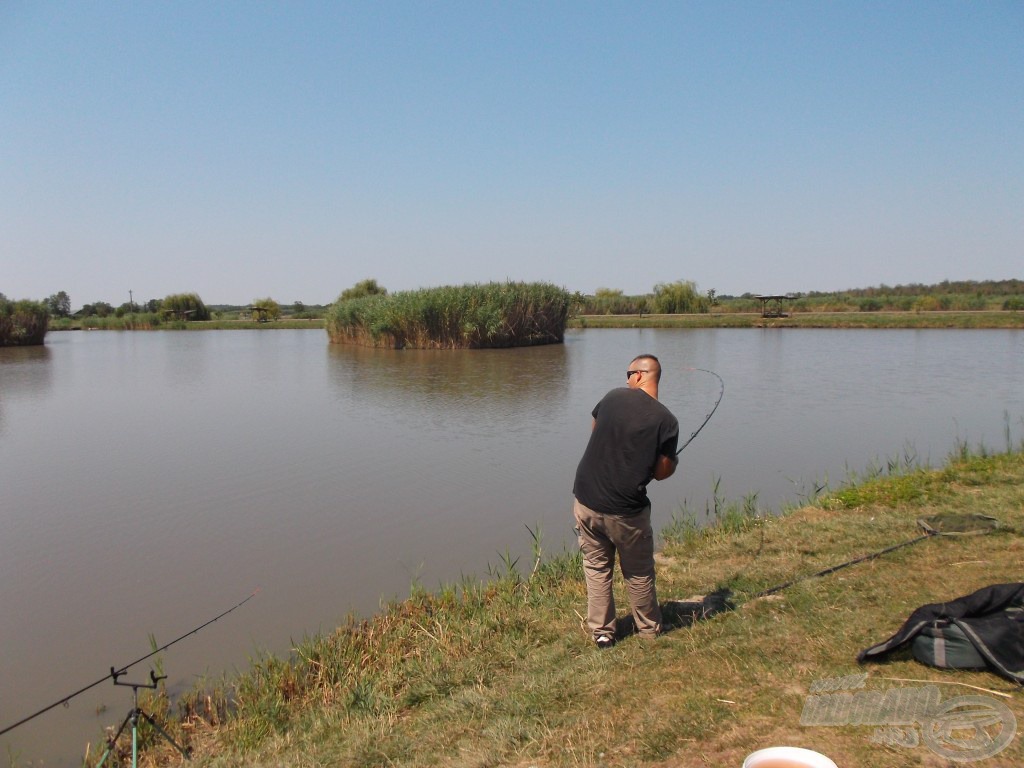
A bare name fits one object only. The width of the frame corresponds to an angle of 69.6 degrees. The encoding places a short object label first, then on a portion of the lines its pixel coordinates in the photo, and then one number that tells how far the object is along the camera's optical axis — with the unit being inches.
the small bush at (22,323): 1679.4
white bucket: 106.5
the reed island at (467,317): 1312.7
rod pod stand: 146.1
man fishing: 169.0
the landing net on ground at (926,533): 193.0
